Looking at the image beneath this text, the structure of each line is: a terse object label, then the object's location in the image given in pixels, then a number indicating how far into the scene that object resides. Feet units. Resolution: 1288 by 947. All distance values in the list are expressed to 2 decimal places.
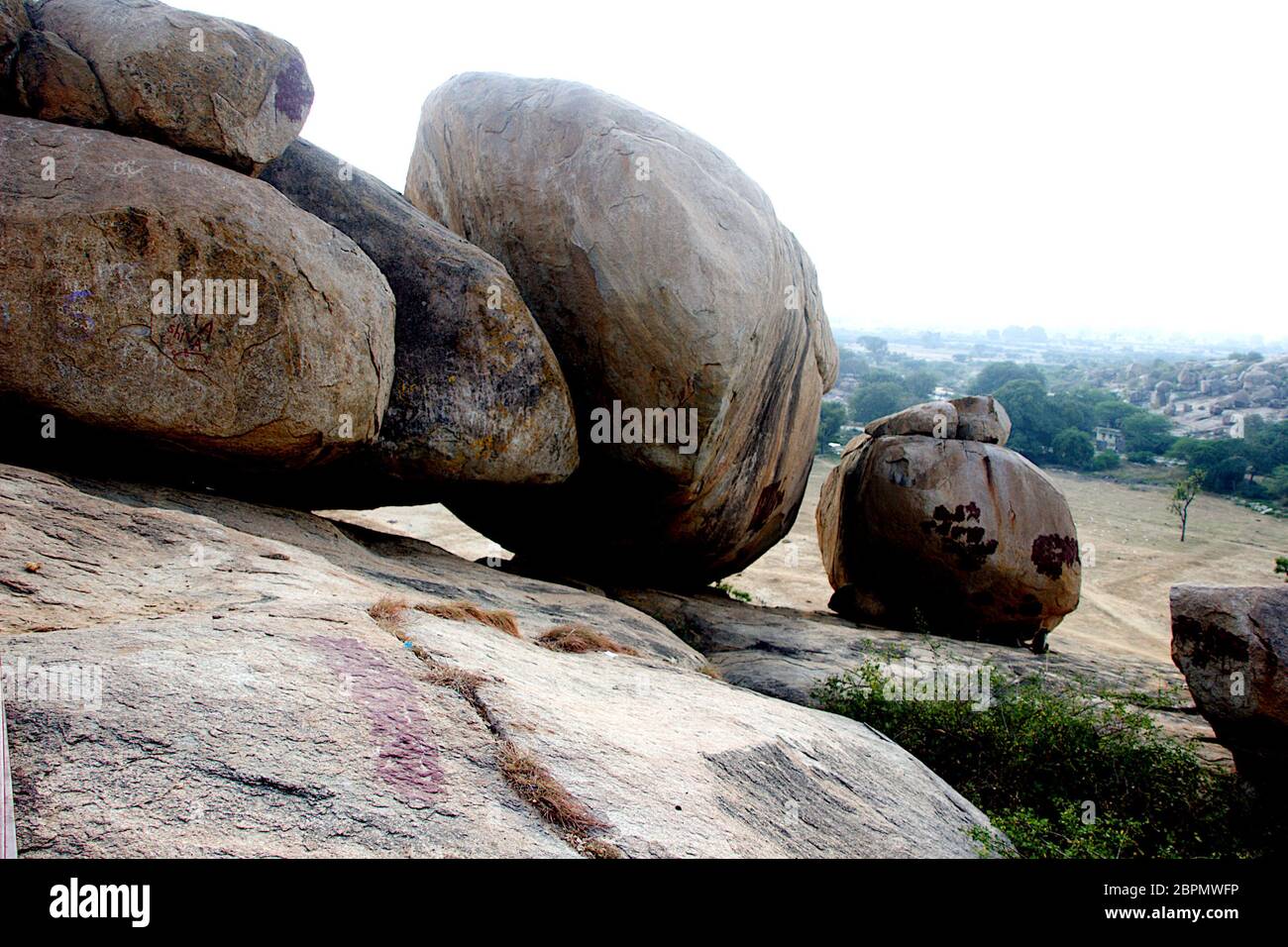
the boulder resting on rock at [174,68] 17.97
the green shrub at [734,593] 37.65
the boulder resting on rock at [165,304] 16.22
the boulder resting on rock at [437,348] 22.17
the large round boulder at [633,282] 24.41
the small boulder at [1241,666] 18.72
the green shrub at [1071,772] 18.20
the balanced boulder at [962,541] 32.73
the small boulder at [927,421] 35.14
